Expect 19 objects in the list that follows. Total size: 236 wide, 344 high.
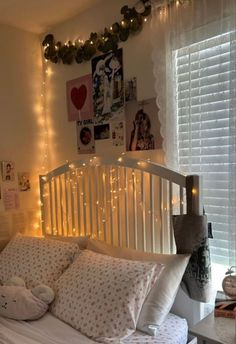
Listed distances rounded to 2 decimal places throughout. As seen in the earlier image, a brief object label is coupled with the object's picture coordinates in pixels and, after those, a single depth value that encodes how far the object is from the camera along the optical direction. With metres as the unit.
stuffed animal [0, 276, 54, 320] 1.70
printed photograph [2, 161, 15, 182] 2.61
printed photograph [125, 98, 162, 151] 1.99
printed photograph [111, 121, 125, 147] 2.21
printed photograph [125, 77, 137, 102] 2.11
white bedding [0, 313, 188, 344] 1.48
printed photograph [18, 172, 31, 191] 2.72
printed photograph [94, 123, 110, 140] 2.33
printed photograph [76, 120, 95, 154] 2.46
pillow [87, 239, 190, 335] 1.54
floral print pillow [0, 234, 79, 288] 1.95
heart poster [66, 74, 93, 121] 2.45
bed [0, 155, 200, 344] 1.53
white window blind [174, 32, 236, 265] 1.64
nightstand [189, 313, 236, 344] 1.21
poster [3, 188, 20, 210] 2.63
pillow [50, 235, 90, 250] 2.16
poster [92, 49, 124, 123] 2.20
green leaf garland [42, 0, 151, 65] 2.03
